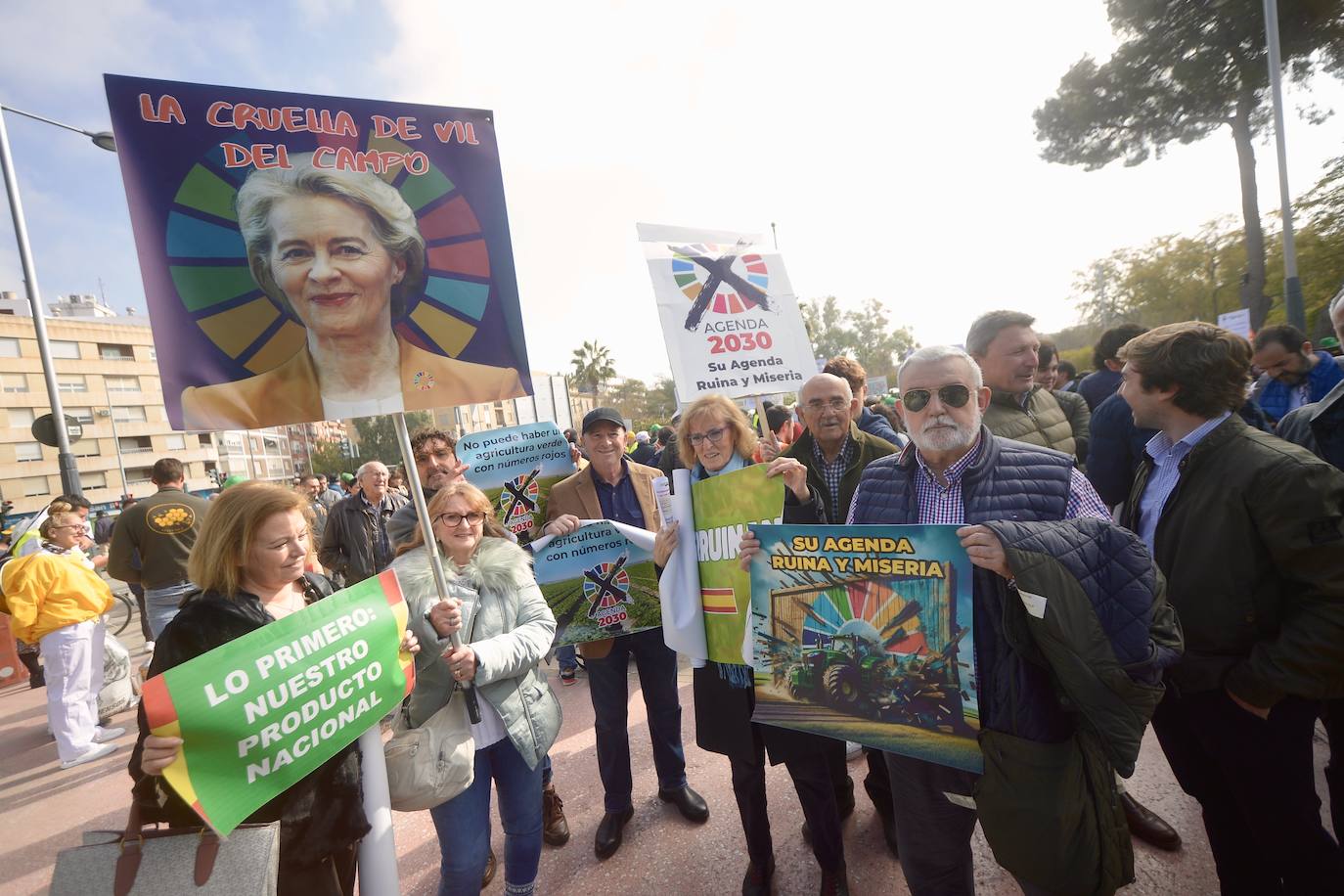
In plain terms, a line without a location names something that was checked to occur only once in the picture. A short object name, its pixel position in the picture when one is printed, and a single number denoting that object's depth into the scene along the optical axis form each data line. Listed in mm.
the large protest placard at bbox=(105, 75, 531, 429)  1950
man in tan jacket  3162
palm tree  70250
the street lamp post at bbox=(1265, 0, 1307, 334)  11664
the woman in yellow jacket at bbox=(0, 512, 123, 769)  4758
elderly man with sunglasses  1602
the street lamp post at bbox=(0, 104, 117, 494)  6820
